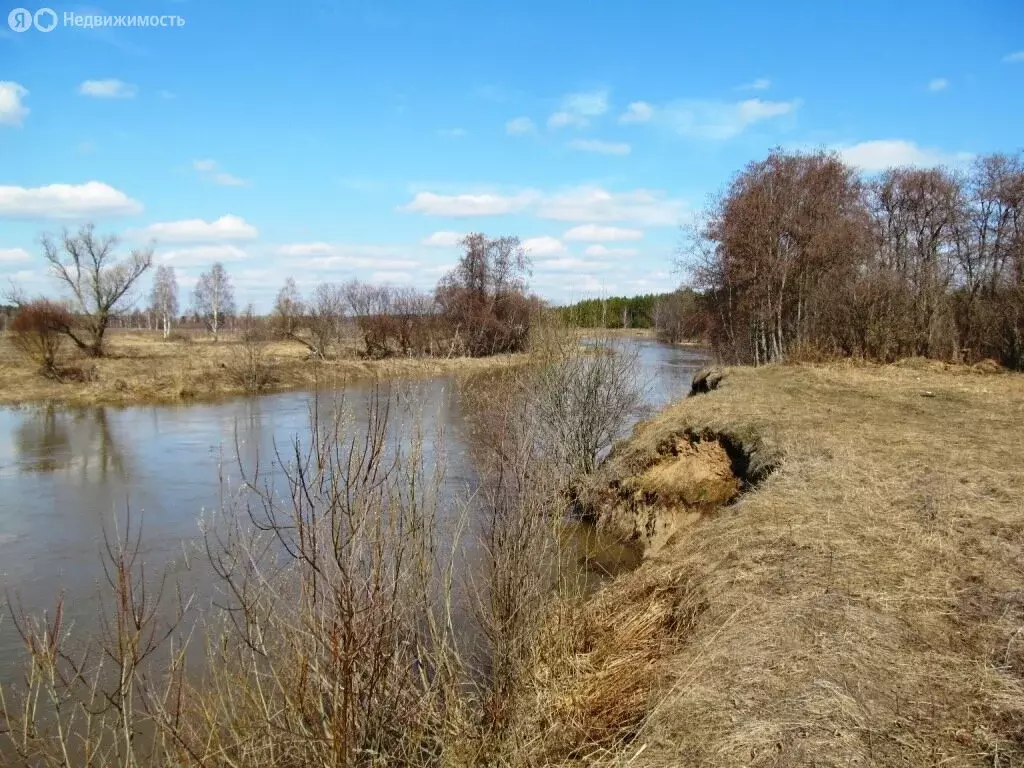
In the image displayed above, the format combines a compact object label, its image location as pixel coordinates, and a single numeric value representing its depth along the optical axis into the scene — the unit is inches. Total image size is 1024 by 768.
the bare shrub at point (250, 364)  1147.3
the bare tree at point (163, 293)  2843.5
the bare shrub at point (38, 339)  1112.2
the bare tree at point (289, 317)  1346.0
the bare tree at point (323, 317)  838.5
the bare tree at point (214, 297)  2604.1
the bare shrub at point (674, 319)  1085.8
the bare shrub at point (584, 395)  470.9
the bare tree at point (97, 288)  1323.8
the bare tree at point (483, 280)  1588.3
